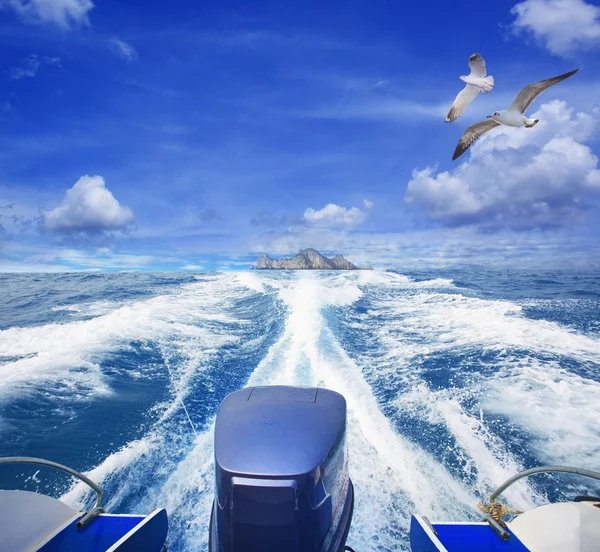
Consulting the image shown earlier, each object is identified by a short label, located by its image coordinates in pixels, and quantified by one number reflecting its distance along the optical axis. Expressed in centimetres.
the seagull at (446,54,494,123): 452
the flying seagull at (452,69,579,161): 449
